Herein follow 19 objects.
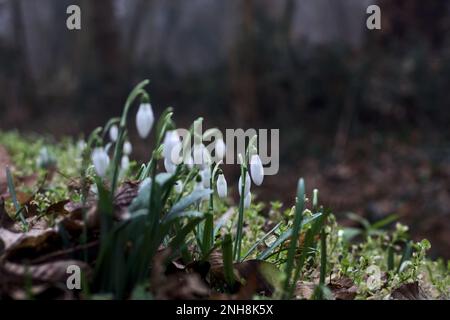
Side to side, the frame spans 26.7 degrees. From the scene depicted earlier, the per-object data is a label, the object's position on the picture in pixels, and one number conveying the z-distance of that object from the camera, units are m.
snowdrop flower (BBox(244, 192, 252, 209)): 0.62
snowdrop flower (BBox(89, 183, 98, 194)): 0.67
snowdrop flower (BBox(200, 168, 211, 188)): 0.60
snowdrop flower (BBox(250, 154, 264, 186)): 0.61
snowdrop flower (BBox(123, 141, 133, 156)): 0.81
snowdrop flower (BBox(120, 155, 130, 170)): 0.78
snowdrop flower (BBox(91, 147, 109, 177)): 0.56
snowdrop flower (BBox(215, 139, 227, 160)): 0.61
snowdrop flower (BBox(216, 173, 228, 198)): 0.62
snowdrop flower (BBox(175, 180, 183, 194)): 0.63
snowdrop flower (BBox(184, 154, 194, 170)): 0.58
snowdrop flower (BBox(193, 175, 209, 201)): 0.58
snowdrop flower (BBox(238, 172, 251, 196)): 0.62
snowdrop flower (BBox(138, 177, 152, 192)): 0.56
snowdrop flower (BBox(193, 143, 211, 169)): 0.58
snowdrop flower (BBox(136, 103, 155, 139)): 0.57
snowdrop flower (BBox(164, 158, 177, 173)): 0.59
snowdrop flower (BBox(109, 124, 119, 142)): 0.81
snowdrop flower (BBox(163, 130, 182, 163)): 0.56
